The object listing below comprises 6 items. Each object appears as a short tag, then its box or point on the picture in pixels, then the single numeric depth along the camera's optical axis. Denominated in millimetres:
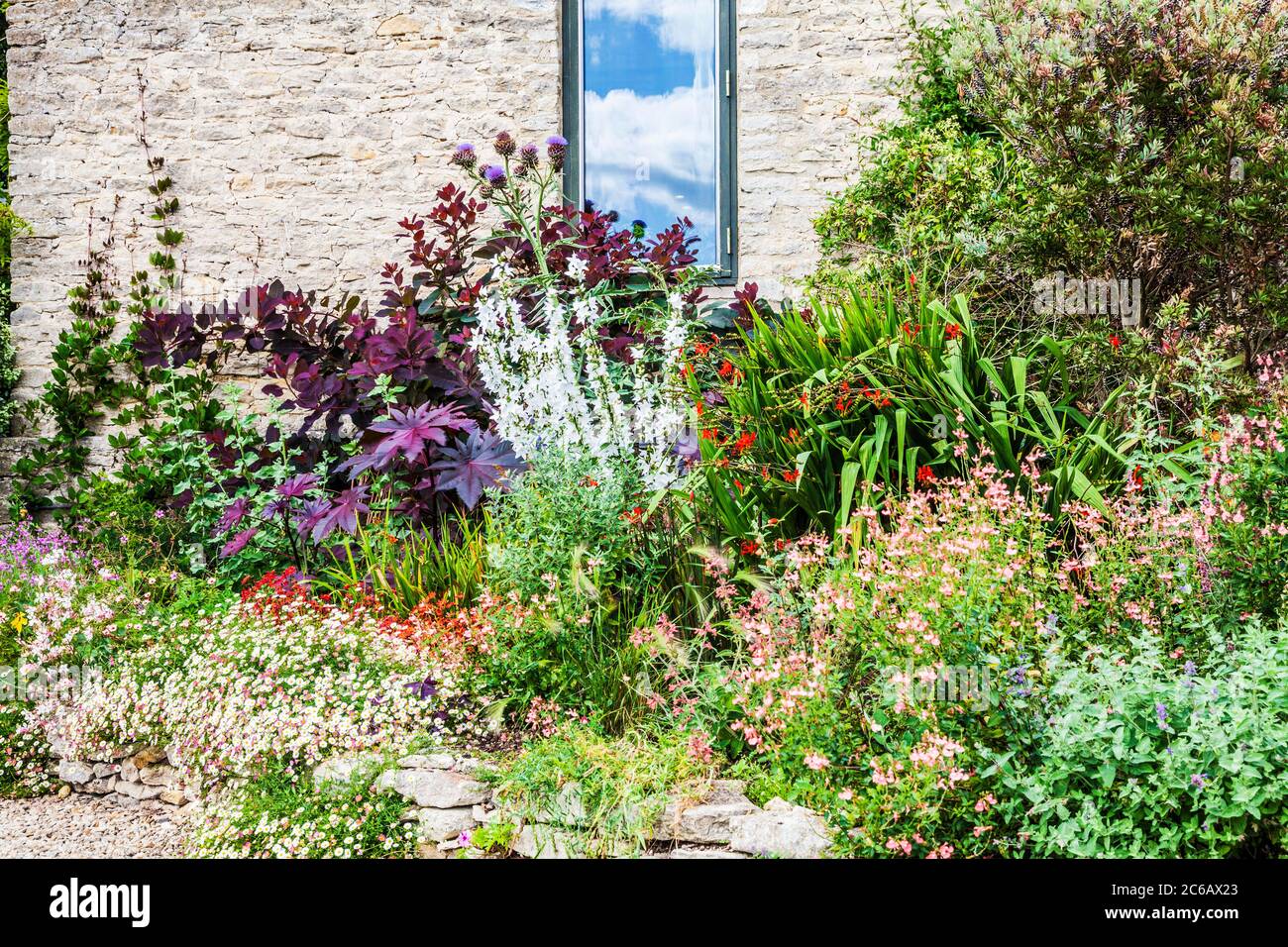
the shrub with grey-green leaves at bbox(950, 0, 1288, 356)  3258
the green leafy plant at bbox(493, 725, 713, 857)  2408
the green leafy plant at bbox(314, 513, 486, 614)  3672
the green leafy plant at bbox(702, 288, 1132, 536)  3064
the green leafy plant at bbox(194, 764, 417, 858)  2611
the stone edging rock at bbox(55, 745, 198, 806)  3354
